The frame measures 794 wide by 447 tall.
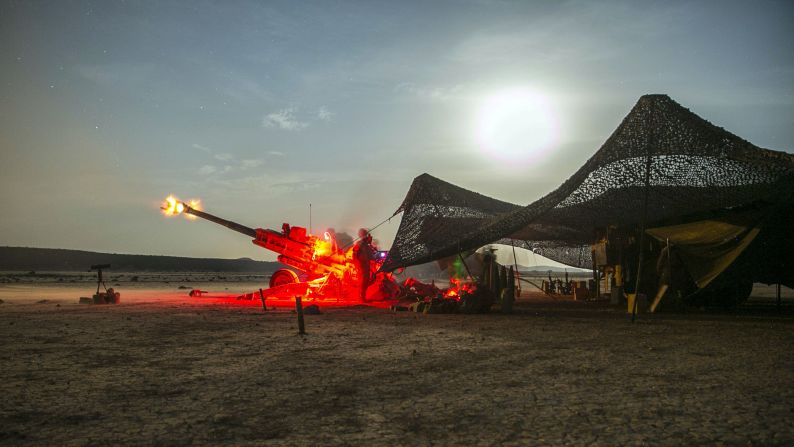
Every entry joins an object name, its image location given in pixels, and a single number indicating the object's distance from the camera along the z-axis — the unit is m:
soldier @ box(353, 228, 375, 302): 24.08
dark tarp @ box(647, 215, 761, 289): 15.98
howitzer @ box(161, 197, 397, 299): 24.11
